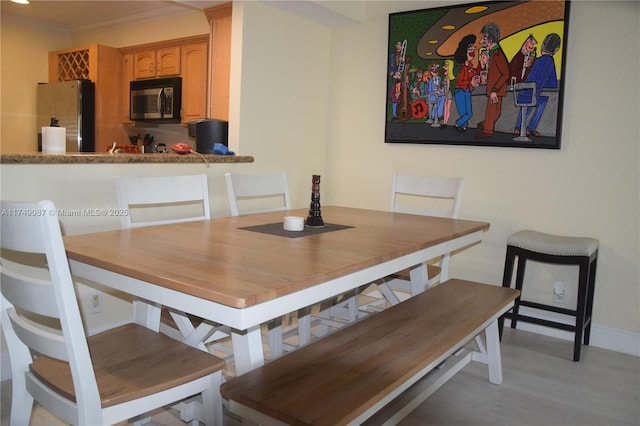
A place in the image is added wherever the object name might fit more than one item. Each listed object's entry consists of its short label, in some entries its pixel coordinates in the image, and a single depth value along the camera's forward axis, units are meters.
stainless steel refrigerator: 5.12
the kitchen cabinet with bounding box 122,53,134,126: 5.25
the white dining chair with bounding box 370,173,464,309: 2.78
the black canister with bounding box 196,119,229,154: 3.42
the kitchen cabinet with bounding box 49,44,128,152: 5.16
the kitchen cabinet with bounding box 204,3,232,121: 3.62
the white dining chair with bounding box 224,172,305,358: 2.43
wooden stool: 2.83
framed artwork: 3.14
